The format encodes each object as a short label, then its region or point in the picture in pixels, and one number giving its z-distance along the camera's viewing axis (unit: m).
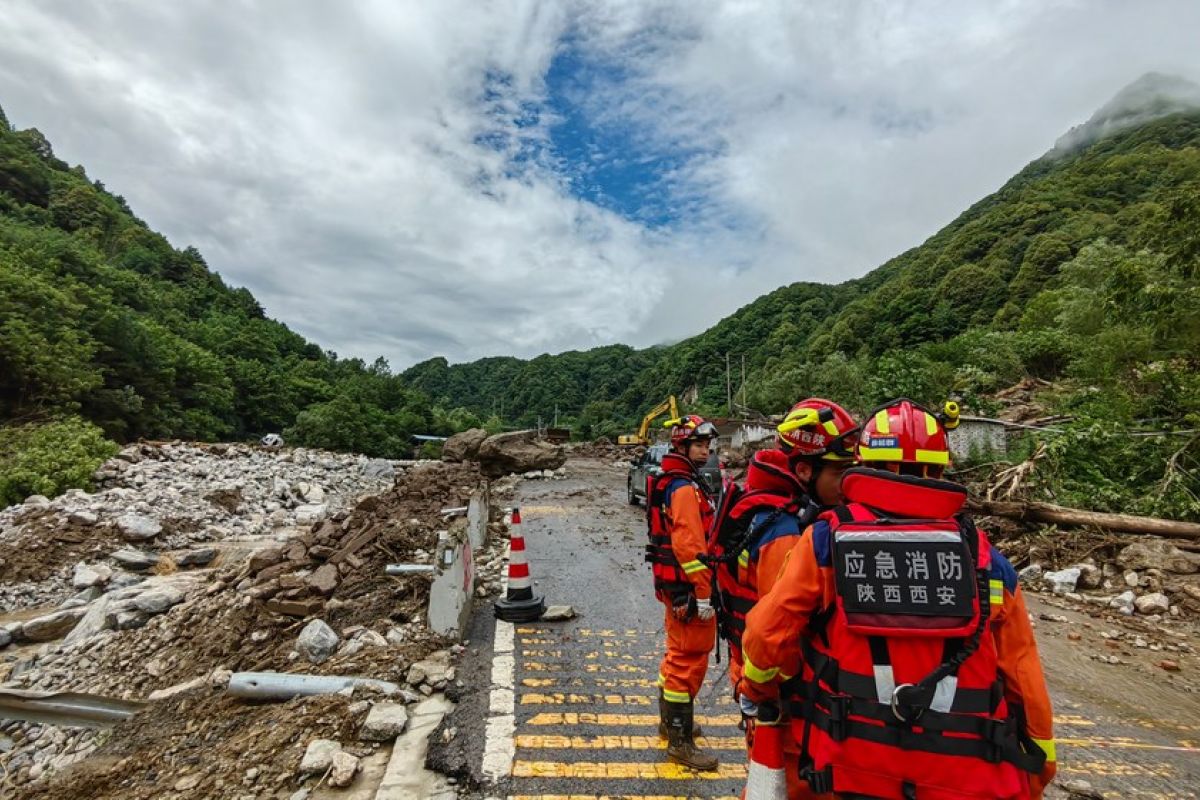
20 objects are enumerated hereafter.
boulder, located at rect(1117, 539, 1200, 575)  7.18
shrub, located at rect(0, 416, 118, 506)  14.55
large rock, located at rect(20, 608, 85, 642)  7.88
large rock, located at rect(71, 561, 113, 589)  9.90
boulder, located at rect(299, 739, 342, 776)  3.20
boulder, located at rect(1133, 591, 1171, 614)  6.57
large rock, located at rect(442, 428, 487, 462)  21.86
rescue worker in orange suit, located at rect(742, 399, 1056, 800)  1.58
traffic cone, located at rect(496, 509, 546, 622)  5.76
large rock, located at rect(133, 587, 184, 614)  7.38
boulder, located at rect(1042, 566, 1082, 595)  7.48
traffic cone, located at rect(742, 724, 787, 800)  2.00
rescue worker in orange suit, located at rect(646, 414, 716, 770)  3.33
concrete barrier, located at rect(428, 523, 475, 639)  5.10
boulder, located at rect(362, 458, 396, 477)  23.73
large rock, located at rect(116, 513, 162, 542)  11.96
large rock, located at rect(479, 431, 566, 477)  21.64
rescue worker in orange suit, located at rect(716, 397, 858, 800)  2.38
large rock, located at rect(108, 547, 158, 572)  10.46
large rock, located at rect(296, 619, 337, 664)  4.74
